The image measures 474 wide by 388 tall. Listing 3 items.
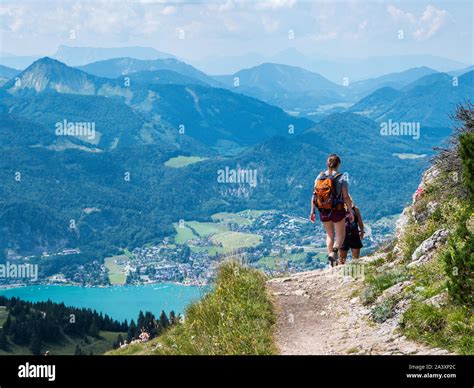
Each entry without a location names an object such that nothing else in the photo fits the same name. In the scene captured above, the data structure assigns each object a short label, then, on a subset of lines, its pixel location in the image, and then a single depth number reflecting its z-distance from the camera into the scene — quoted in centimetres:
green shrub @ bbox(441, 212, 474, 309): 869
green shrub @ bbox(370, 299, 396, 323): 1003
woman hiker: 1309
